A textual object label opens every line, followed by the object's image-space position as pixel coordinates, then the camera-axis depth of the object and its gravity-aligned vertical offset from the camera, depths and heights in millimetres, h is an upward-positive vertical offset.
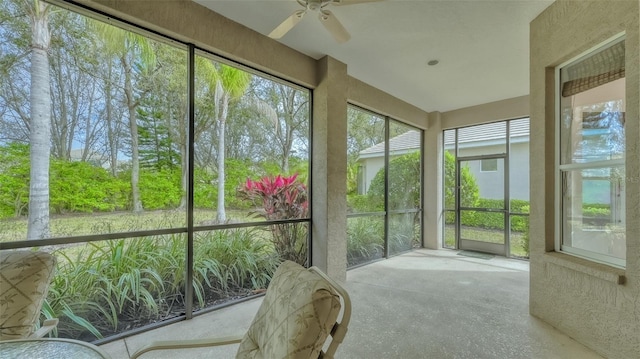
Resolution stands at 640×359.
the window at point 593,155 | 2238 +255
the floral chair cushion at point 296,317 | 938 -507
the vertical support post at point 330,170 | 3594 +163
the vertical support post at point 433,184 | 5879 -34
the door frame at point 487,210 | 5230 -620
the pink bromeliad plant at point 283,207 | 3408 -336
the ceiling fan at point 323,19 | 2016 +1316
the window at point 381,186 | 4582 -80
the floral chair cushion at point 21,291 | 1390 -584
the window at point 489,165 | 5402 +362
